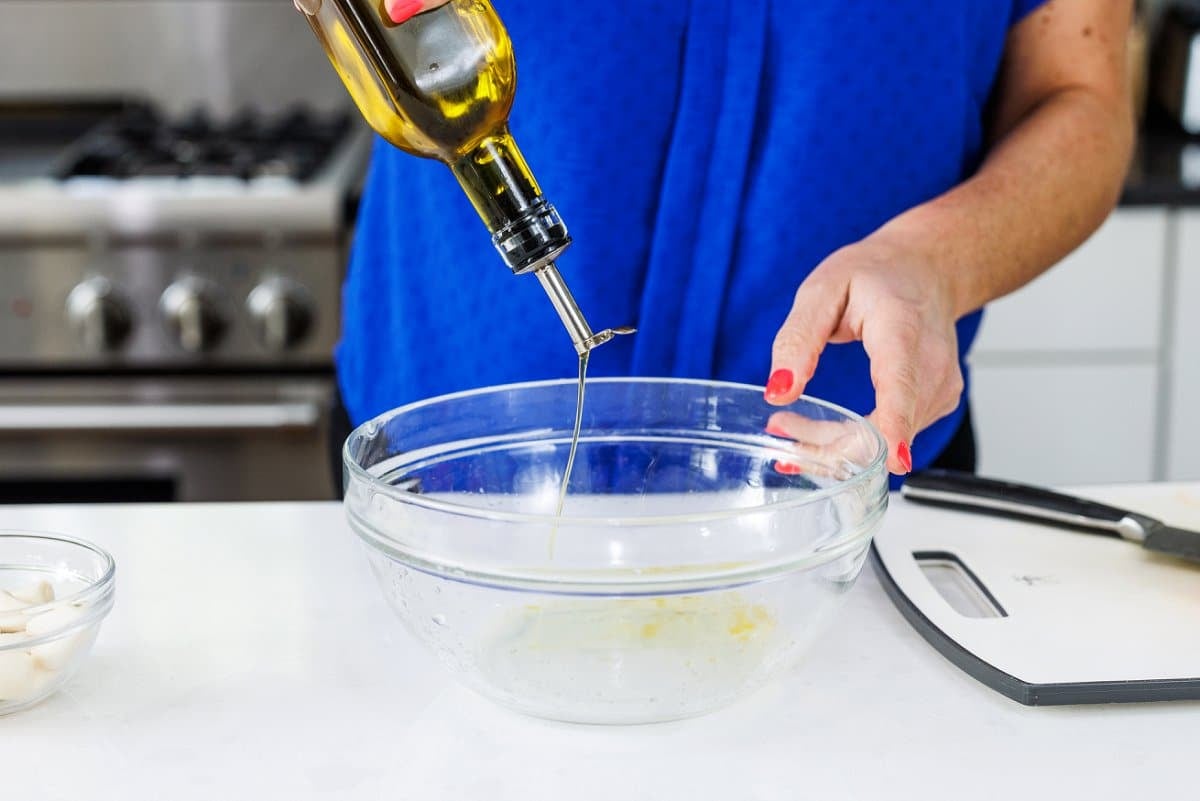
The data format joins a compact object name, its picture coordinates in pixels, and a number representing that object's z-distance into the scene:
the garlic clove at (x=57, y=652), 0.62
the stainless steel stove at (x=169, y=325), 1.71
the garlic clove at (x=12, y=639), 0.61
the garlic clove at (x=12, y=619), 0.61
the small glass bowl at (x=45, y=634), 0.61
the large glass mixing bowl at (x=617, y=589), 0.57
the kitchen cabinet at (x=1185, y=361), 1.80
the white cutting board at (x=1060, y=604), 0.63
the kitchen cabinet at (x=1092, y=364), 1.82
